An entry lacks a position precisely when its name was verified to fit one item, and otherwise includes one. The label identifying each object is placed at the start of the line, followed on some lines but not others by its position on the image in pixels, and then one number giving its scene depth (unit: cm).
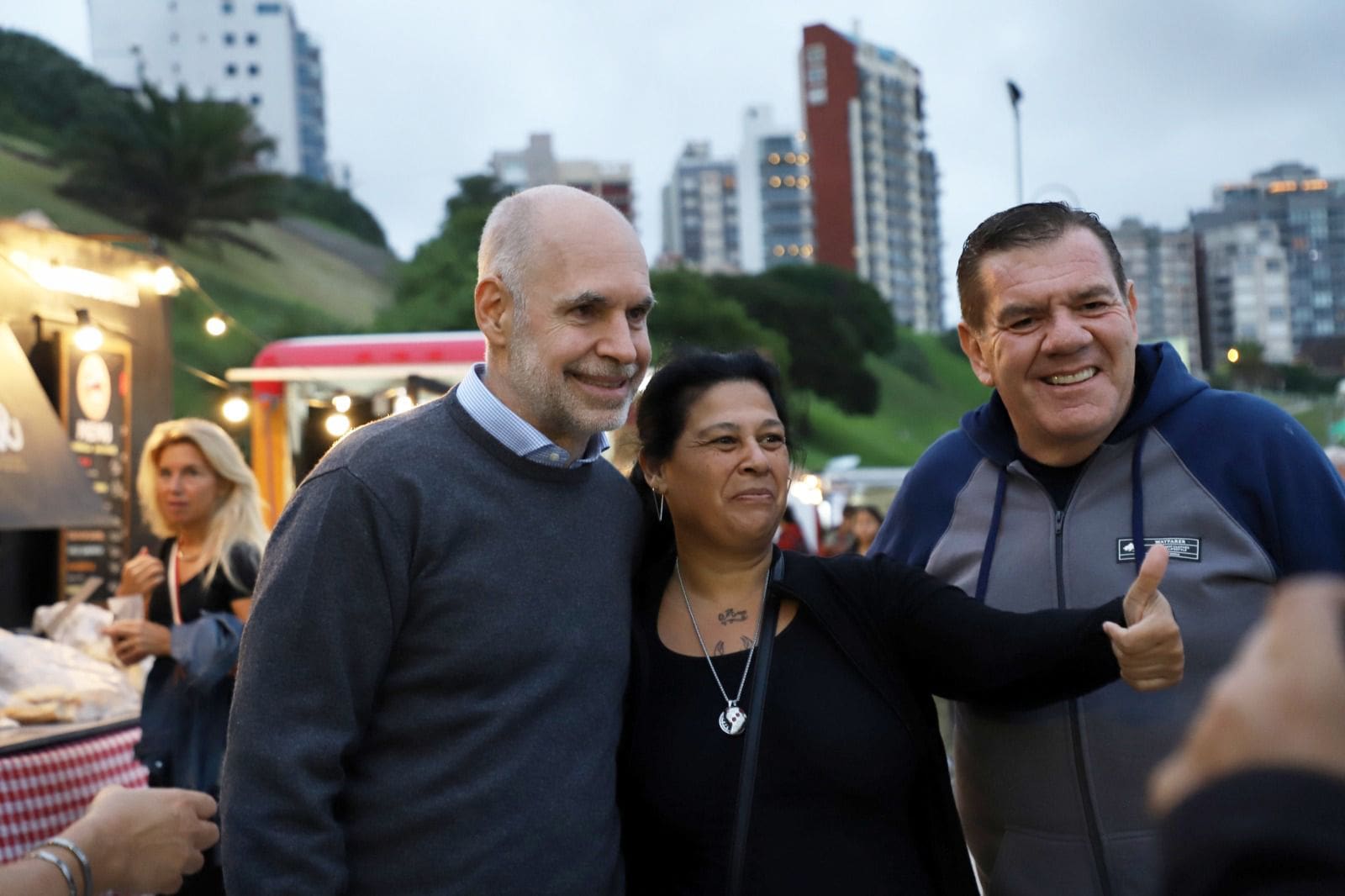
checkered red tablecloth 443
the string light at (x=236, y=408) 1268
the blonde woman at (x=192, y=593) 485
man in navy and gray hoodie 271
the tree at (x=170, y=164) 4838
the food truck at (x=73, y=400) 856
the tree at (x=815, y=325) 7831
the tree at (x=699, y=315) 6062
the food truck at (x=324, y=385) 1281
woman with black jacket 262
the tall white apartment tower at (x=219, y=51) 11031
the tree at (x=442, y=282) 5081
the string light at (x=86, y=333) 1026
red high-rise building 13650
